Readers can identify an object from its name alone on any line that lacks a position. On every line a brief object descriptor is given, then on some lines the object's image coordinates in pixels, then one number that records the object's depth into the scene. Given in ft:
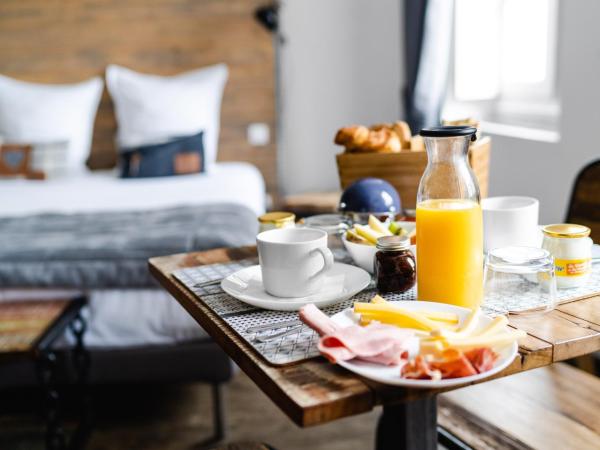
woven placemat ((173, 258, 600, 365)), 2.75
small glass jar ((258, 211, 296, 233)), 4.19
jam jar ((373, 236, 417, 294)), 3.35
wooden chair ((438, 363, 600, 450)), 4.30
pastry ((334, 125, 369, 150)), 5.08
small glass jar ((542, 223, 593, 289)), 3.37
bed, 12.63
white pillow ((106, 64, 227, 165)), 11.70
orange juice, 3.08
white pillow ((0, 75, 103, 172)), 11.69
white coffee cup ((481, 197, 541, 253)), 3.67
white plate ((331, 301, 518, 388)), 2.35
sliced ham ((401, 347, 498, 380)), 2.40
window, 9.29
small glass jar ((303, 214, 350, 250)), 4.36
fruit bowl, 3.73
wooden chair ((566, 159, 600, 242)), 5.39
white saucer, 3.22
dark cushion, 11.14
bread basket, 4.81
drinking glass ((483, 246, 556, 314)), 3.13
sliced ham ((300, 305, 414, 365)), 2.53
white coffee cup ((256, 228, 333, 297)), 3.26
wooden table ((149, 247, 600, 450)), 2.35
